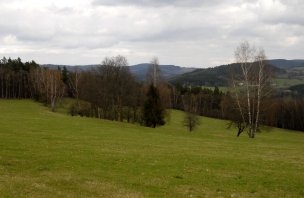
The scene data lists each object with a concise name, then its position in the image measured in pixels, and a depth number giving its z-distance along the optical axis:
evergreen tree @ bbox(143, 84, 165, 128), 69.81
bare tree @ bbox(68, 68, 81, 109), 97.16
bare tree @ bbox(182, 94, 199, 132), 81.53
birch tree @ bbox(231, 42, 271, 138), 47.23
